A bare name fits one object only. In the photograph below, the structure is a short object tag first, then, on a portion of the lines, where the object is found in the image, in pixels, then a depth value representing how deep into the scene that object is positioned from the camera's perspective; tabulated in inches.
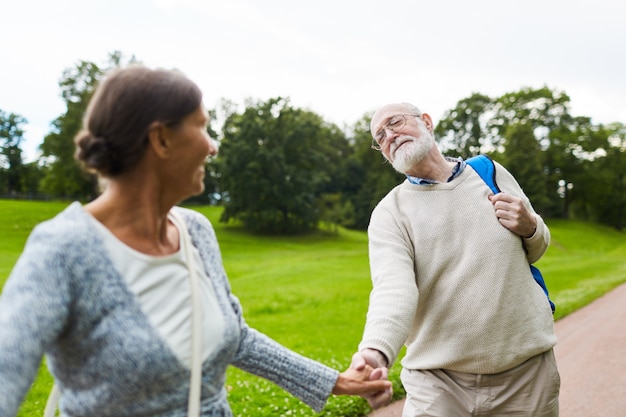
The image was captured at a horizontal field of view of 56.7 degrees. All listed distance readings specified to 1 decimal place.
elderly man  105.0
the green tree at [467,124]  2240.4
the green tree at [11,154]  2546.8
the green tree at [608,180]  2363.9
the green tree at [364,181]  2005.2
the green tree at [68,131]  1581.8
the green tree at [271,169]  1787.6
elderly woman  53.8
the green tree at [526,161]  1927.9
